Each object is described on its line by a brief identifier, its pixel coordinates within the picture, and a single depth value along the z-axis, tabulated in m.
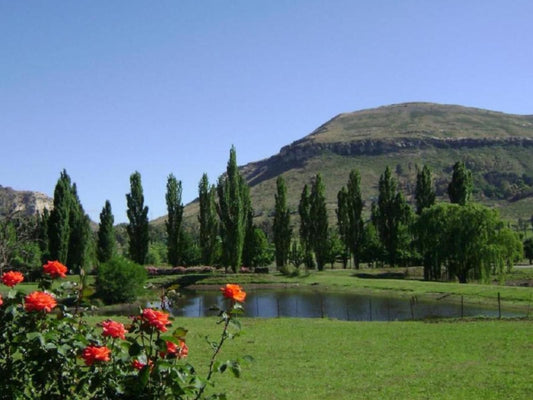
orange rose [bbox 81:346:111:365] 4.61
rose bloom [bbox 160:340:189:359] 4.77
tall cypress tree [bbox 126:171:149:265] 71.44
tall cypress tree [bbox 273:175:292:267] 75.06
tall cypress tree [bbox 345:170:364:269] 78.62
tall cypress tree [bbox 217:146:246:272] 67.94
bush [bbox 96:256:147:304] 43.72
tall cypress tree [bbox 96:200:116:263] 69.00
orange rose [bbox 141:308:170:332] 4.67
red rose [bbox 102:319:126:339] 5.02
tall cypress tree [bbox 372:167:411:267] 75.50
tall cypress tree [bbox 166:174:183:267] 75.62
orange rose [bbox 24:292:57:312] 4.84
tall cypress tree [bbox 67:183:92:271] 63.62
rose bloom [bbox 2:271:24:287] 5.78
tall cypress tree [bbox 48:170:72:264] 60.62
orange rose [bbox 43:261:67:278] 5.76
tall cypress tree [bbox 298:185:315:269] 77.94
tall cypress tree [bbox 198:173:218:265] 76.25
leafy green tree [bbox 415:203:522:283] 52.25
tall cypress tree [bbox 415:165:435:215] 73.94
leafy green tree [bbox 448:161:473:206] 67.81
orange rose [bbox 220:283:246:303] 5.04
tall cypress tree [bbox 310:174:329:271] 76.69
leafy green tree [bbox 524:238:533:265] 85.89
